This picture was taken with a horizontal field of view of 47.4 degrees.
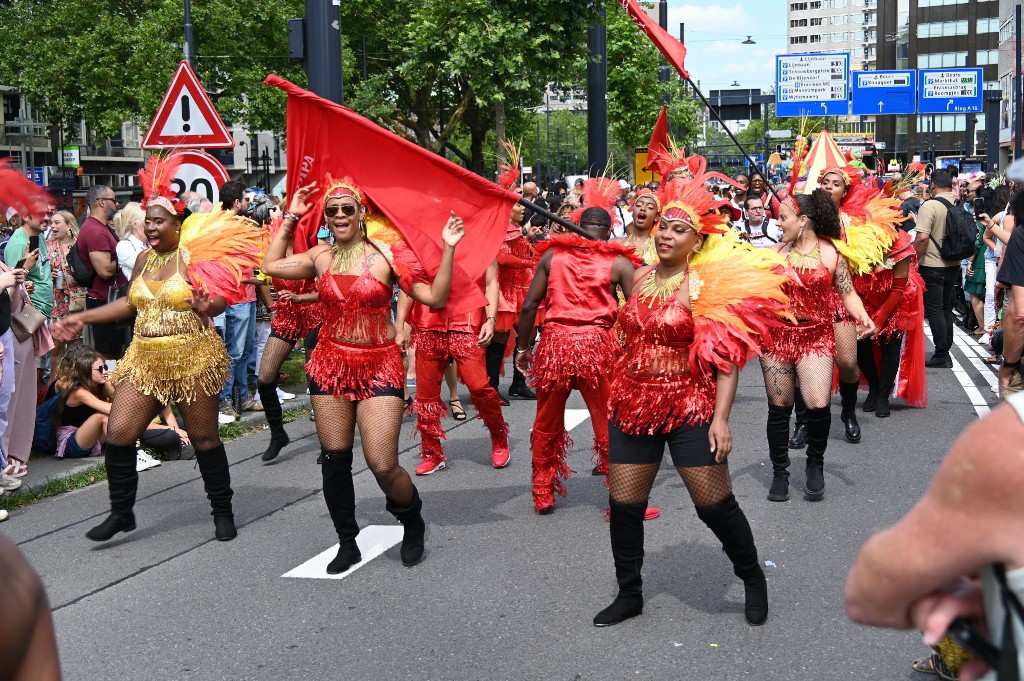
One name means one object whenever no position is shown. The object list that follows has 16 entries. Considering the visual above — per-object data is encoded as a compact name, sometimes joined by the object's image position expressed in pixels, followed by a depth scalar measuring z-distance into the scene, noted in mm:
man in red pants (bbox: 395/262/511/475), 8539
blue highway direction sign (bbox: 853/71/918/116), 50250
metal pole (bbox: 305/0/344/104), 10406
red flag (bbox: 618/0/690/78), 10914
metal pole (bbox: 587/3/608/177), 18156
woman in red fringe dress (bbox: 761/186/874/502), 7414
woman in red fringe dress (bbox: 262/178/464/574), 6012
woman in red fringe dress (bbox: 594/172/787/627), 5137
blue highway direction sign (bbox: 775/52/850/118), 42562
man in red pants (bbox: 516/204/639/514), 7168
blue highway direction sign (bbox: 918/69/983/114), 50375
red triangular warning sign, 9797
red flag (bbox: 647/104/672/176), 10695
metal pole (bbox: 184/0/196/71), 23812
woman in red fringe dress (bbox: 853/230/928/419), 10086
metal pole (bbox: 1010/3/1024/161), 26312
